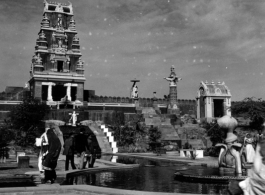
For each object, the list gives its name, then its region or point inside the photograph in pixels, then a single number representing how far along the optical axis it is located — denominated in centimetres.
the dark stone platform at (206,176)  1085
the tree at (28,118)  3522
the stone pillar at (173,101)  6091
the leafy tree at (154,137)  3522
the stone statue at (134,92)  6461
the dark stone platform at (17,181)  973
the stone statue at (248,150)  1122
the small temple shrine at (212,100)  5634
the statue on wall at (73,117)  4392
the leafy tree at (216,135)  3322
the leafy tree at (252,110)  4474
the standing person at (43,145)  1066
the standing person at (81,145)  1468
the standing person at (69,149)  1461
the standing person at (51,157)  1030
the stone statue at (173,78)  6144
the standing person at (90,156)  1550
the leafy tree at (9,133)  1752
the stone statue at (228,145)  1120
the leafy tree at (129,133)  3631
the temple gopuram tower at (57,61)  5569
